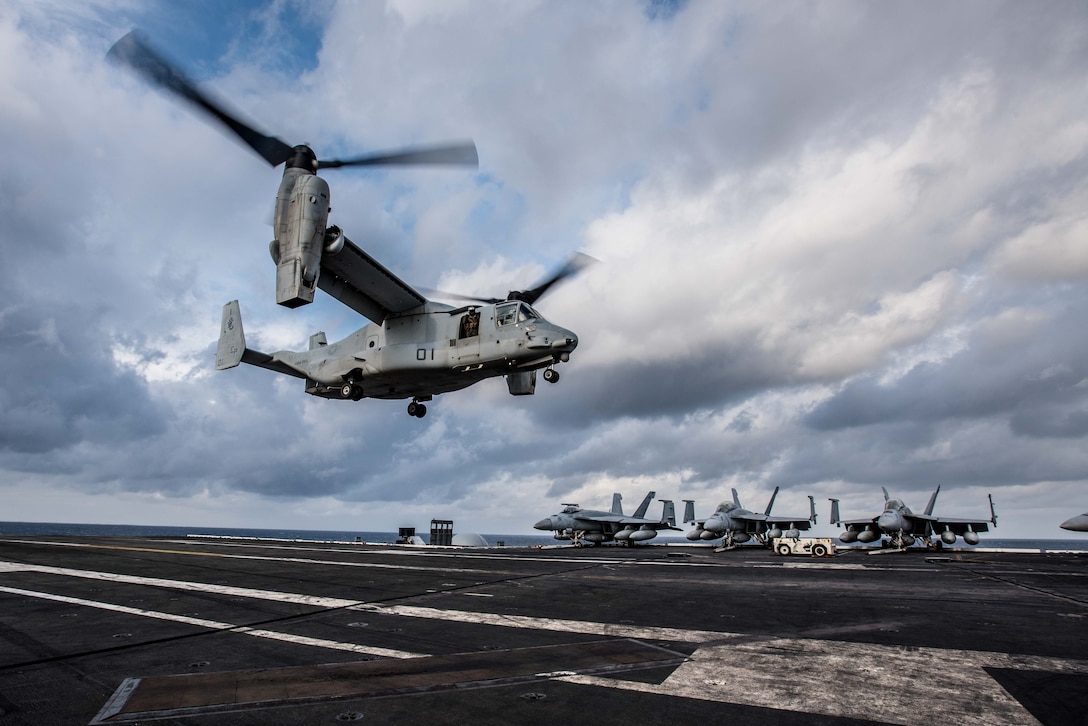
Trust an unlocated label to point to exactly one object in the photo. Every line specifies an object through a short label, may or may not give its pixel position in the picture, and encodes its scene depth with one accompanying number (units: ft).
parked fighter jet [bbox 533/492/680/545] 162.50
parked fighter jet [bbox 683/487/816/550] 146.82
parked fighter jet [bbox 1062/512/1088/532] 78.55
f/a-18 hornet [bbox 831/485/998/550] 130.21
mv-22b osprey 64.49
